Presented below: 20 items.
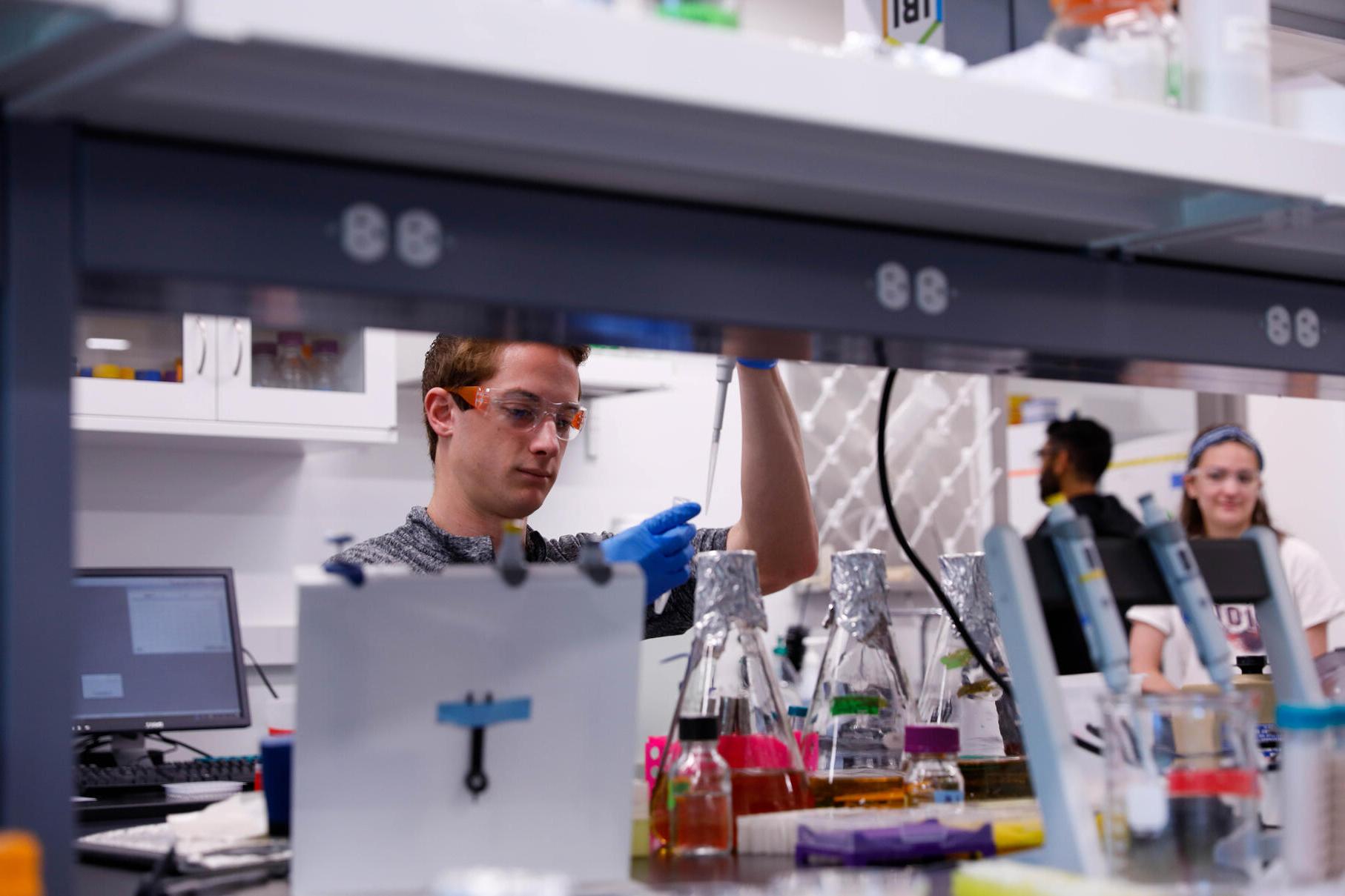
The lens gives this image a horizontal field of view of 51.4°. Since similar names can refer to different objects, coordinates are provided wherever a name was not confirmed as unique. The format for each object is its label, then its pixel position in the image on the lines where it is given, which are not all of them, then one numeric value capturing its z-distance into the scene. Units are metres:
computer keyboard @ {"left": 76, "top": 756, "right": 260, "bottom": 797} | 2.19
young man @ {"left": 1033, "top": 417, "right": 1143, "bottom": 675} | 4.52
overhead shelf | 0.77
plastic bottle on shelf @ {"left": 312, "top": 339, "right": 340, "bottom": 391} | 3.41
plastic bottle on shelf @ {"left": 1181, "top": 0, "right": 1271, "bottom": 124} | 1.09
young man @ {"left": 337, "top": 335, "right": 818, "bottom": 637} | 2.25
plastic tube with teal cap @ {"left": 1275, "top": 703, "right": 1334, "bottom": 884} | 1.00
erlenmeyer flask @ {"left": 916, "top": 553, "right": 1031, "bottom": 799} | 1.46
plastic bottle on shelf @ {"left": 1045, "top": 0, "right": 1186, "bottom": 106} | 1.06
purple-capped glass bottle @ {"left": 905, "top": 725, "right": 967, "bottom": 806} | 1.31
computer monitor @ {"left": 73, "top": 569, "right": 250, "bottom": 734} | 2.85
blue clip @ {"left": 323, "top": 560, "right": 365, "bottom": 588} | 0.99
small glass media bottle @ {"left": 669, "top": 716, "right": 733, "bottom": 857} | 1.18
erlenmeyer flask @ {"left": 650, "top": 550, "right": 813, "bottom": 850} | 1.28
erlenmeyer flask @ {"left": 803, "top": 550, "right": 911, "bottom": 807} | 1.41
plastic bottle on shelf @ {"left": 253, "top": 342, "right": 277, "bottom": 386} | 3.29
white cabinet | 3.12
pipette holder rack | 1.01
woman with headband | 3.97
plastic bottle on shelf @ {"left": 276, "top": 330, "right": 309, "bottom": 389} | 3.33
